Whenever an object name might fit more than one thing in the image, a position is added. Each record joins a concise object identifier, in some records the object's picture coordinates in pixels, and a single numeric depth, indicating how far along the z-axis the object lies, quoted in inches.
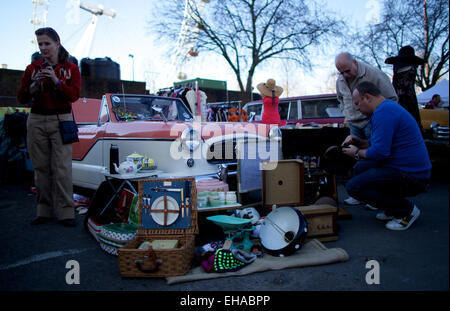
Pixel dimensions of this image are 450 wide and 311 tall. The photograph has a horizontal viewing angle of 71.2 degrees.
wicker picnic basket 88.4
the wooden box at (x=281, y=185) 144.2
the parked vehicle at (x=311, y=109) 312.2
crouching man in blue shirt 105.0
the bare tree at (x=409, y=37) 245.9
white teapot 126.6
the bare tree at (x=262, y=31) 389.9
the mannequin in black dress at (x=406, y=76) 190.1
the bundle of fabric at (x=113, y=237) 105.7
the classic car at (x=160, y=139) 139.1
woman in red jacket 129.6
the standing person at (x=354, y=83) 143.7
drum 100.1
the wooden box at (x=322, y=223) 115.5
